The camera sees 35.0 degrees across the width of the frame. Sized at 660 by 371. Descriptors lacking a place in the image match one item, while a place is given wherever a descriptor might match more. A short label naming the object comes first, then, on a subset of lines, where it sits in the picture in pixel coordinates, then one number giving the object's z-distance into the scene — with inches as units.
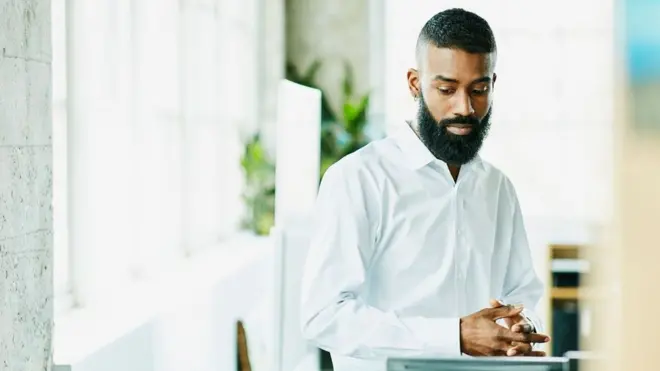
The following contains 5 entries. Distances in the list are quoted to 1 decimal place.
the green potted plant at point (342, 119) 242.2
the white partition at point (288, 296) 117.3
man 83.7
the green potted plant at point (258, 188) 247.3
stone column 92.9
